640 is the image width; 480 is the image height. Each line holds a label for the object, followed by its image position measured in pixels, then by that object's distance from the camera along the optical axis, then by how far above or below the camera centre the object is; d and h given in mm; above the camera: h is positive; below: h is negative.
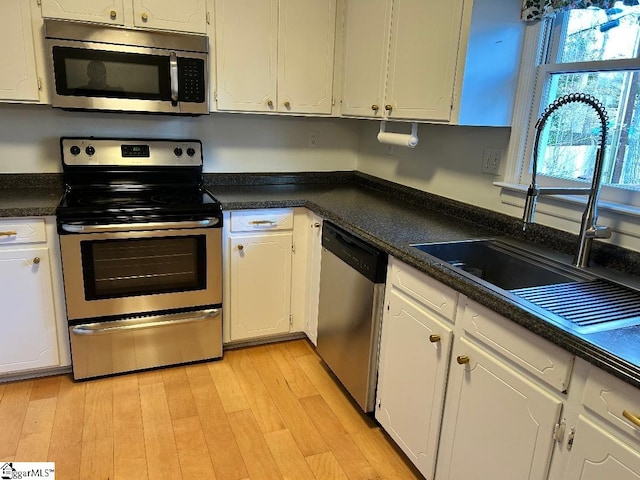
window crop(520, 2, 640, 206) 1705 +147
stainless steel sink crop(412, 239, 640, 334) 1296 -473
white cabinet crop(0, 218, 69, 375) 2234 -894
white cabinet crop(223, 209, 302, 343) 2613 -831
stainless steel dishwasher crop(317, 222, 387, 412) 2045 -826
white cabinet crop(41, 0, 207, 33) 2285 +465
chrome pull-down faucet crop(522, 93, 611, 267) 1507 -195
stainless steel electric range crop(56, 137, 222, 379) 2301 -697
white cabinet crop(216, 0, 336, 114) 2607 +342
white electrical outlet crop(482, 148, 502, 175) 2199 -141
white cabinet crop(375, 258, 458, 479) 1688 -853
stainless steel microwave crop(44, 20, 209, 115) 2295 +204
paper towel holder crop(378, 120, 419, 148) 2463 -69
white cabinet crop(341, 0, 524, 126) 1949 +282
